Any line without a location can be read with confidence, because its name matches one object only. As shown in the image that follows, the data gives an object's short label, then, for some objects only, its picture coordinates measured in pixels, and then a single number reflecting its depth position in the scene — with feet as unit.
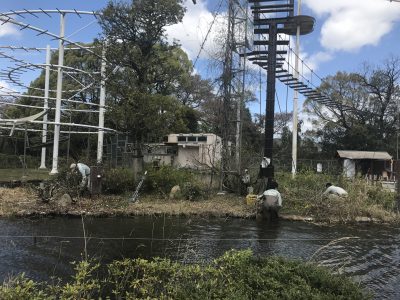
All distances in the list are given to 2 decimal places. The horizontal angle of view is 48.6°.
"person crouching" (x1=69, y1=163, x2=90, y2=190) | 58.84
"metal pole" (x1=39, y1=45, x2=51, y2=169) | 110.22
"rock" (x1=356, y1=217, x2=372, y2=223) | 53.85
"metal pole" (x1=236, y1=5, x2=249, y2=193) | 70.30
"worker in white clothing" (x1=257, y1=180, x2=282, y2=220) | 52.85
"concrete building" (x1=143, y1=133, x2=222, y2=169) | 120.98
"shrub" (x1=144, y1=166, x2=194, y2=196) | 67.15
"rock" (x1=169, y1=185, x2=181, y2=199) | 63.87
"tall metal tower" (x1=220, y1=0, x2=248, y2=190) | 75.41
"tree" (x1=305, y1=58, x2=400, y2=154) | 162.09
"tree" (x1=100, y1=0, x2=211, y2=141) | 71.87
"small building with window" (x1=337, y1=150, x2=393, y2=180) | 133.18
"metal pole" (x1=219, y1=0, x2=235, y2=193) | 75.31
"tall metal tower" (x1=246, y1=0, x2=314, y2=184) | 74.90
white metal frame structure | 80.54
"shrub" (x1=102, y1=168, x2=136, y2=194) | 64.13
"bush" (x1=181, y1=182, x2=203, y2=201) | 63.13
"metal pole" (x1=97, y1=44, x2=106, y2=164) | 83.25
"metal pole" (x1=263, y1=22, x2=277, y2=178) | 74.95
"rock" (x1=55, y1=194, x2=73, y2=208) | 52.04
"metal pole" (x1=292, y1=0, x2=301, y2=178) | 92.89
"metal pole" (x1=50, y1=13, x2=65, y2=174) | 95.90
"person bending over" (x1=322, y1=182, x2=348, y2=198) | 55.88
